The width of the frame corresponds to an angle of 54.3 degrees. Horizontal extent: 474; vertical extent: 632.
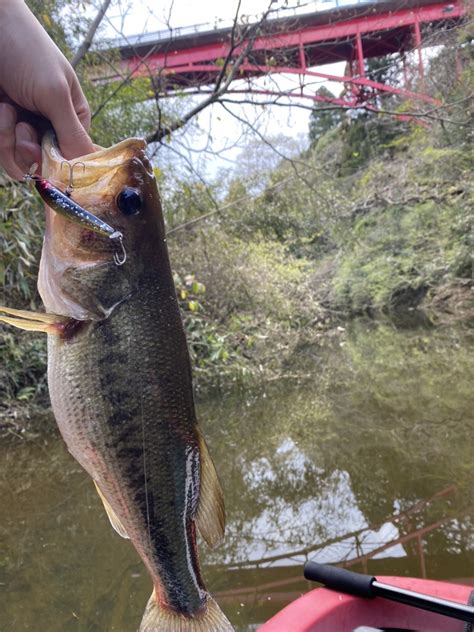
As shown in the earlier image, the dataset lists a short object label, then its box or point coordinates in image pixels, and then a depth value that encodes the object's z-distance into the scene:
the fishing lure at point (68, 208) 0.32
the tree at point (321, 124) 18.76
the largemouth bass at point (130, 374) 0.35
